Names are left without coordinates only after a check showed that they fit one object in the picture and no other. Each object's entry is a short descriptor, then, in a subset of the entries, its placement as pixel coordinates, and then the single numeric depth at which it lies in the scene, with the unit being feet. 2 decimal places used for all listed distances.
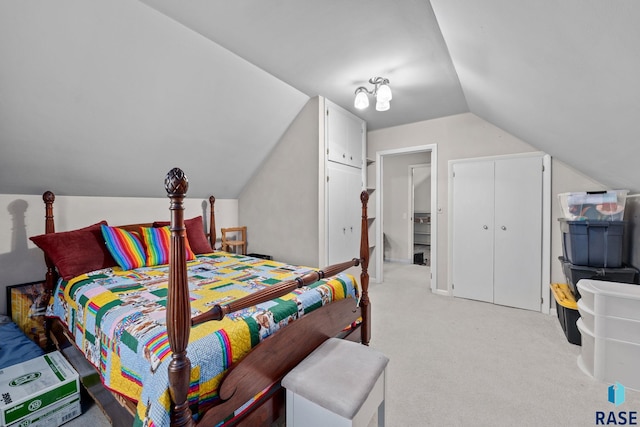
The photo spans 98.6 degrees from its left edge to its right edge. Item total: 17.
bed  2.98
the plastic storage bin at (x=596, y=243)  7.77
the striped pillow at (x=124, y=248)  7.52
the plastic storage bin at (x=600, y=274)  7.54
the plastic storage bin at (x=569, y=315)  7.72
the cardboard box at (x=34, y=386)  4.54
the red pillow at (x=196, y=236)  9.71
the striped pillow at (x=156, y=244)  8.10
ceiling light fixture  8.28
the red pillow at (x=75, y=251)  6.88
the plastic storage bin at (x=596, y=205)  7.88
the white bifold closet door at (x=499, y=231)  10.35
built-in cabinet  10.93
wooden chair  12.18
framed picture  7.37
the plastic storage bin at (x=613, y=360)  5.90
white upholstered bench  3.60
